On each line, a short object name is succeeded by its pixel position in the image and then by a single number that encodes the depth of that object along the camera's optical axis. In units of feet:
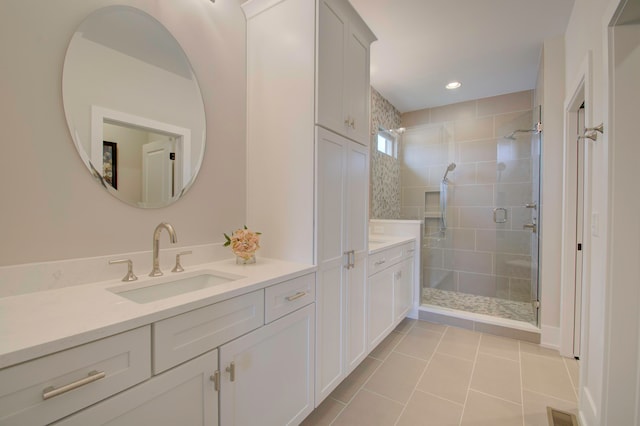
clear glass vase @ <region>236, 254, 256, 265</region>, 4.93
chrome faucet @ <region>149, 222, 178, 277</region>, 4.05
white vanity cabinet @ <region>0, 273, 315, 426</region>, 2.07
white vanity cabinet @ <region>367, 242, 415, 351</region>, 6.81
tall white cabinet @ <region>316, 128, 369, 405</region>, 5.00
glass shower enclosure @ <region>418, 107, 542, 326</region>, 9.95
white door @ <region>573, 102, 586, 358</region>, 6.90
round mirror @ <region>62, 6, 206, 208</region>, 3.66
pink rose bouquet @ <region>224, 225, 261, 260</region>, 4.78
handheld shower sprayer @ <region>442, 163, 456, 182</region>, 12.05
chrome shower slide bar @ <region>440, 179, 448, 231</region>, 11.89
